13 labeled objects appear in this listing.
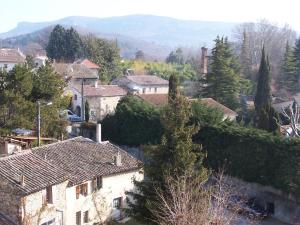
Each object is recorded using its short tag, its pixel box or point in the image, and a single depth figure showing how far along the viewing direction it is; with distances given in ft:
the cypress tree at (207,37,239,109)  161.17
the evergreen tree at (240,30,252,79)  224.12
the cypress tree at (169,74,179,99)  135.93
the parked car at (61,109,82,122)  156.56
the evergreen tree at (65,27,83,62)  257.75
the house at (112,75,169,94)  207.06
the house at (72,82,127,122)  162.30
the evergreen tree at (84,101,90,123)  151.59
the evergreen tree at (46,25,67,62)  261.03
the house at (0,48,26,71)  220.02
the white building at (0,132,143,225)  66.44
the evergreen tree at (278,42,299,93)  194.08
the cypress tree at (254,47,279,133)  158.81
